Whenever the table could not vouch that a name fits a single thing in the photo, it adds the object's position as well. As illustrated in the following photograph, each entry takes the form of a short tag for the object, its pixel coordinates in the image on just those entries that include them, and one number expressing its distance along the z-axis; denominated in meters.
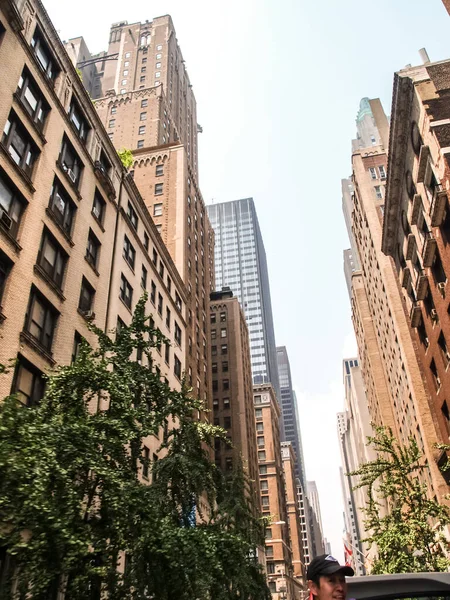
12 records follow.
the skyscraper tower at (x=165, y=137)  60.53
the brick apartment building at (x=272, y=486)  89.64
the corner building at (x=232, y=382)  74.75
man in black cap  4.00
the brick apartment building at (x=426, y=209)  25.16
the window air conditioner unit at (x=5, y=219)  19.38
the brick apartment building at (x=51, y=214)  19.62
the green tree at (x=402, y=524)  21.36
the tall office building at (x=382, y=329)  42.78
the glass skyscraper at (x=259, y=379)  195.65
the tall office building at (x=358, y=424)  117.50
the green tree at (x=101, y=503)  9.86
